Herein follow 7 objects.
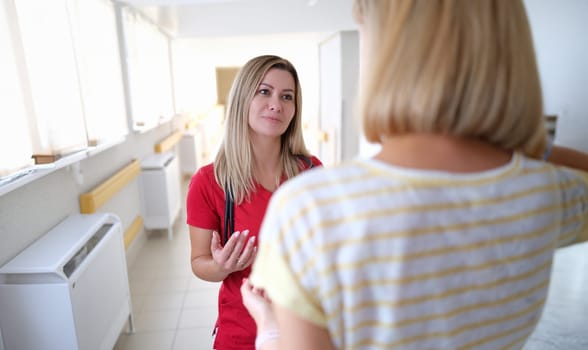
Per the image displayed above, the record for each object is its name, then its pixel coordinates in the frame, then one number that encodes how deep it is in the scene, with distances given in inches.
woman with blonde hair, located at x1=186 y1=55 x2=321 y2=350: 50.4
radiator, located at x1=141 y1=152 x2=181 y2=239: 159.5
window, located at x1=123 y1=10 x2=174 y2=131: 146.1
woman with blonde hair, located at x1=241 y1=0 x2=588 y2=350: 18.6
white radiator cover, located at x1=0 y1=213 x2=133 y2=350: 65.1
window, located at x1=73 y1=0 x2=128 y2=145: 102.3
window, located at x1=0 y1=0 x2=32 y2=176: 63.1
